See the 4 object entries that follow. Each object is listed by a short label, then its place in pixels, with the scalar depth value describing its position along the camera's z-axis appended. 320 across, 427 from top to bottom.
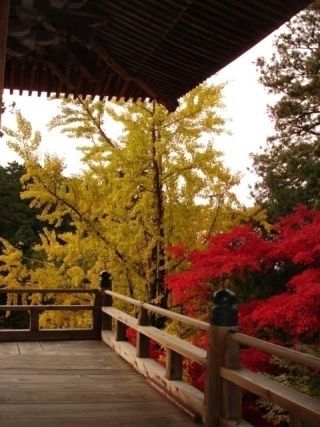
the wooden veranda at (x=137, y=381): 3.61
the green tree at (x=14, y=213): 24.93
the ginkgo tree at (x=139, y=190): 9.38
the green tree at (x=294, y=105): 15.93
